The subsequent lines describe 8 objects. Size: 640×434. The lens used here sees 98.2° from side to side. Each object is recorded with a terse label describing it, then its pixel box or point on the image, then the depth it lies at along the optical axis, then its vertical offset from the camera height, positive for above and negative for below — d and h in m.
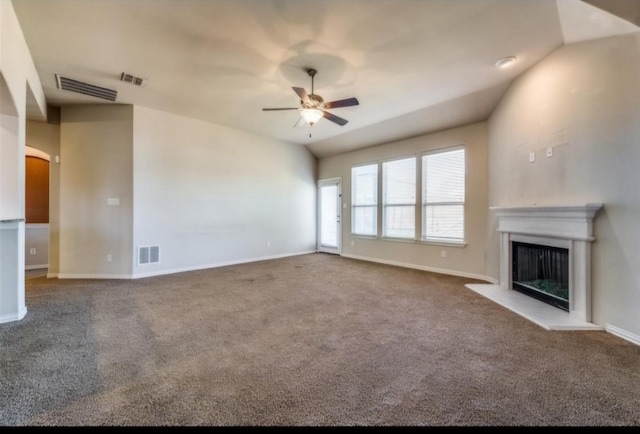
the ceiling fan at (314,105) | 3.44 +1.42
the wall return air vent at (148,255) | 4.88 -0.71
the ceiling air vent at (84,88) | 3.86 +1.87
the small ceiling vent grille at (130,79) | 3.74 +1.89
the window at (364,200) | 6.72 +0.42
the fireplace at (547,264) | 2.88 -0.60
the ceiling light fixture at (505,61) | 3.33 +1.91
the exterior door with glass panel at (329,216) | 7.61 +0.00
